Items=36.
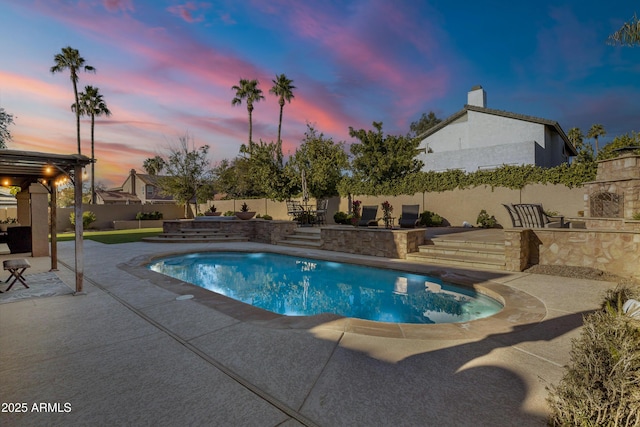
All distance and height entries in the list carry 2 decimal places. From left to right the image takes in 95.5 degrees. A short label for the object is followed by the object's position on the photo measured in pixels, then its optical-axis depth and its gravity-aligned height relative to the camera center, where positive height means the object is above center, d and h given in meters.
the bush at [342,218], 15.62 -0.49
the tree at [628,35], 8.52 +5.29
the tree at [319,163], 18.94 +3.06
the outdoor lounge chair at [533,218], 7.62 -0.21
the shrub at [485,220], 13.09 -0.46
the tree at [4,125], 14.25 +4.01
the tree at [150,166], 41.84 +6.07
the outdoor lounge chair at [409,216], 11.59 -0.28
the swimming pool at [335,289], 4.97 -1.78
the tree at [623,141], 16.25 +3.99
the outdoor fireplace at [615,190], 7.59 +0.59
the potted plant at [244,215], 15.87 -0.38
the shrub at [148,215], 23.66 -0.63
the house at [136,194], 38.34 +1.93
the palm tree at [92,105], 26.39 +9.38
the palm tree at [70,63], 24.19 +12.21
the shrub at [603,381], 1.58 -0.99
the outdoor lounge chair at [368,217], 11.39 -0.31
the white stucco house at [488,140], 16.59 +4.79
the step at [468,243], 7.59 -0.93
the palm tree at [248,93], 31.45 +12.56
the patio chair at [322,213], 15.12 -0.23
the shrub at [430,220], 14.20 -0.51
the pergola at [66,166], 4.86 +0.80
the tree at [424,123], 39.84 +12.01
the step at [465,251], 7.17 -1.11
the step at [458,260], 6.83 -1.29
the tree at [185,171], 21.61 +2.84
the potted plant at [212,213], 18.28 -0.32
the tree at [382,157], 17.77 +3.25
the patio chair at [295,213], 15.02 -0.24
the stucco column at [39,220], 9.55 -0.45
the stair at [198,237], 13.61 -1.40
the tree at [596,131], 31.00 +8.52
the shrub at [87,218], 21.17 -0.81
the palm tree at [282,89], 29.95 +12.46
